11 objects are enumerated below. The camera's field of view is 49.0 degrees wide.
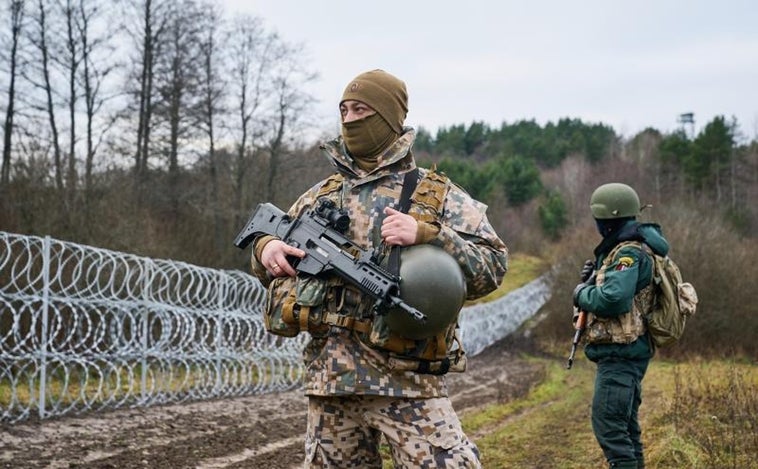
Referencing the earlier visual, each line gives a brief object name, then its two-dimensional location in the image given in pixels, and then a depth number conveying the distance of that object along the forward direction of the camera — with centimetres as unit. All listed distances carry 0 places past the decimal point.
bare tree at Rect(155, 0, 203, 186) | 2227
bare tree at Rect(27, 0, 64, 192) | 1820
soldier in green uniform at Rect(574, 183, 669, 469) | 464
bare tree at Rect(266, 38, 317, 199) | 2420
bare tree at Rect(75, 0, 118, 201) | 1894
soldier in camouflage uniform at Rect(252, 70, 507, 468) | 305
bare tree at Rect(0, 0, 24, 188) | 1755
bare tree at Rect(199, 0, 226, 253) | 2330
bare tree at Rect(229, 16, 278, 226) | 2402
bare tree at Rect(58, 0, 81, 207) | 1858
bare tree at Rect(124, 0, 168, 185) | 2123
